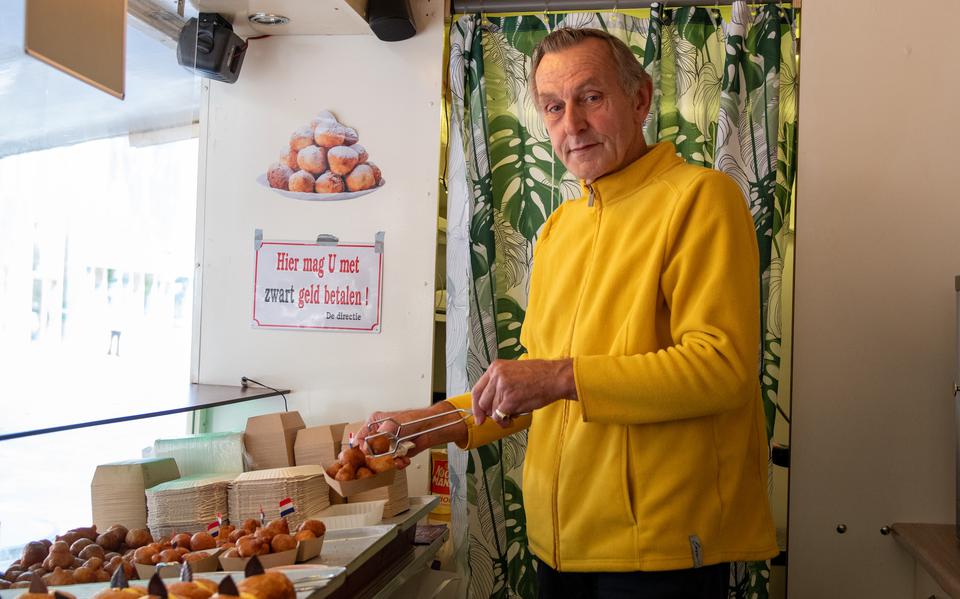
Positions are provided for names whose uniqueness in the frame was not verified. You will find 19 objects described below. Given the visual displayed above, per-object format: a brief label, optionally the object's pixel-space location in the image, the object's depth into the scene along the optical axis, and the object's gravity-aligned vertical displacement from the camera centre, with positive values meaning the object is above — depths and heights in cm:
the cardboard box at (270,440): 246 -41
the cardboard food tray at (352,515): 213 -55
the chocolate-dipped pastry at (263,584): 133 -45
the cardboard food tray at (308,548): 172 -51
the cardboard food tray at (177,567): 163 -52
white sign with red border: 305 +7
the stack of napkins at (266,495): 212 -49
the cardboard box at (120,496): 213 -50
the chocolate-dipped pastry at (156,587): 127 -43
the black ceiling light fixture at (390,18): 285 +98
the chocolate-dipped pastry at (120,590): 134 -47
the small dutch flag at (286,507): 203 -49
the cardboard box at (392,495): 228 -52
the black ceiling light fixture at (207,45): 293 +90
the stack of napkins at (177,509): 206 -51
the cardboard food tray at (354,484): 197 -43
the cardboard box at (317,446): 244 -41
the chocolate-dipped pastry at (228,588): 123 -42
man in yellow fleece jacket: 145 -11
